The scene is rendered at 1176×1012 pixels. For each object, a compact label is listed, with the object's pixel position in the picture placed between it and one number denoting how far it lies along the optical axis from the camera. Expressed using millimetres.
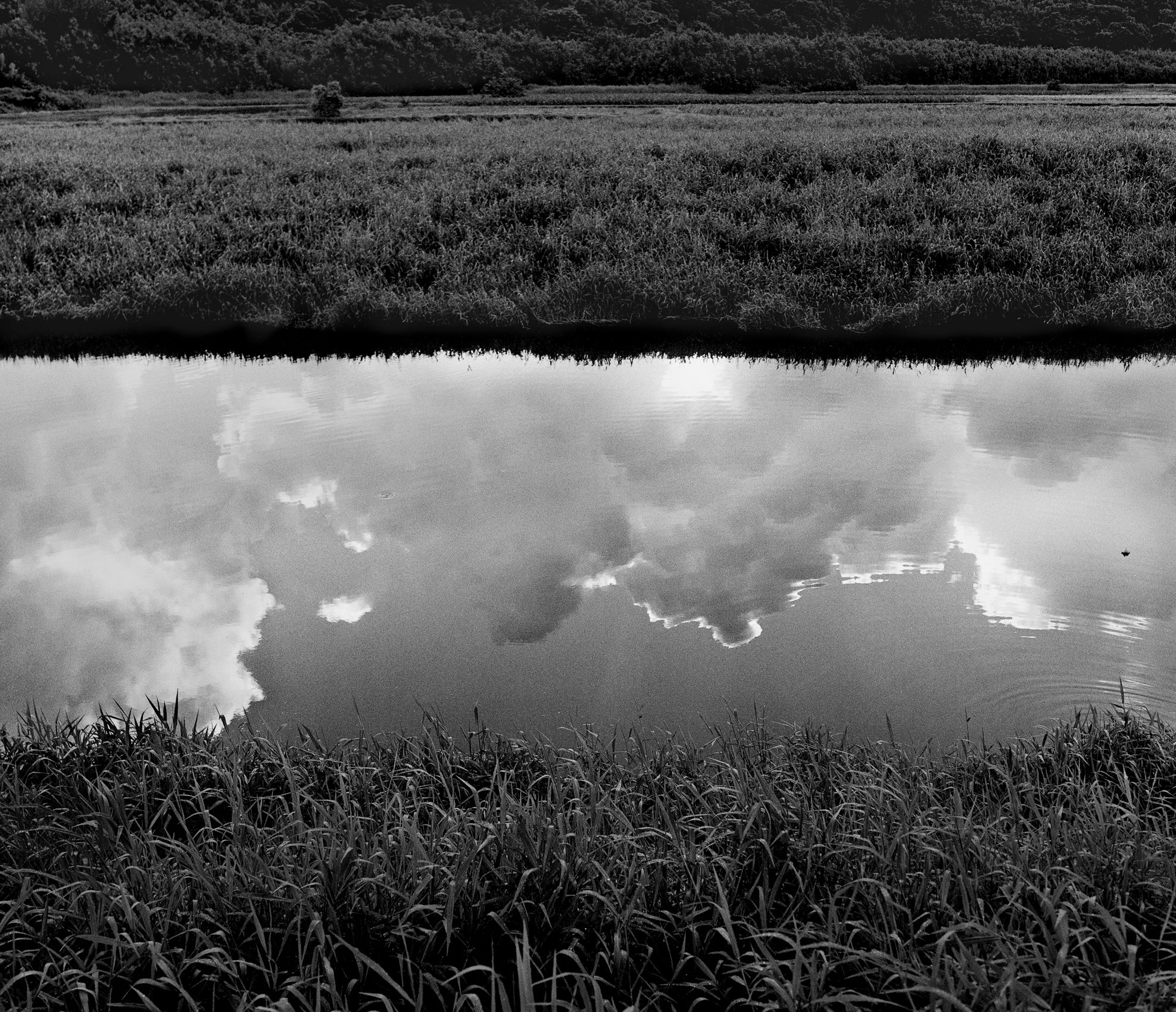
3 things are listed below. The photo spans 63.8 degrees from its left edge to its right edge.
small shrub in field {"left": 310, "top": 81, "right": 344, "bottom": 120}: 38625
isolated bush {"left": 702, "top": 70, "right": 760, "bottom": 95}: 58938
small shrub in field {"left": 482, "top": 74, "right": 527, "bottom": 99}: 54406
